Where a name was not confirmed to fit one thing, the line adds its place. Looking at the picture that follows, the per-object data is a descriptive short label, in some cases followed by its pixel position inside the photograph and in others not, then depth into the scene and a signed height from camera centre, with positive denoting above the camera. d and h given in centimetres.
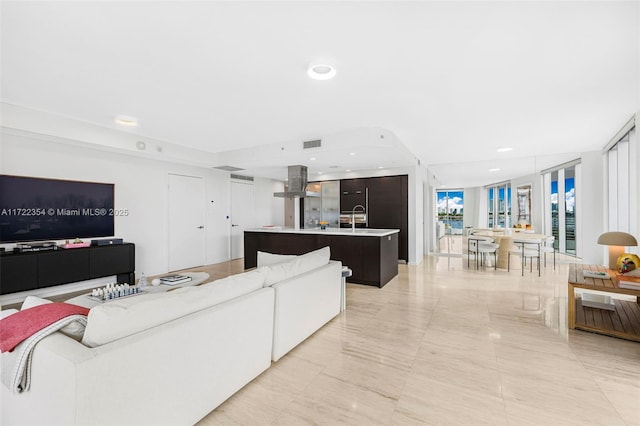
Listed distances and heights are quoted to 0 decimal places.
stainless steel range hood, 636 +70
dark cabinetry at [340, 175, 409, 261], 693 +30
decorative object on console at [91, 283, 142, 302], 296 -86
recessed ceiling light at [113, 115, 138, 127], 398 +133
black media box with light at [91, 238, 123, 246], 459 -48
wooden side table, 286 -117
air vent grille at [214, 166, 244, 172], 649 +103
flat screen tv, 393 +5
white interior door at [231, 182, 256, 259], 744 -2
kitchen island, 494 -67
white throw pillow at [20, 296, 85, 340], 143 -59
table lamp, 330 -34
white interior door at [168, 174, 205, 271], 598 -20
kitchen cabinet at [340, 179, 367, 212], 754 +50
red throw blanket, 136 -55
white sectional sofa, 122 -76
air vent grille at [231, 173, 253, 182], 739 +94
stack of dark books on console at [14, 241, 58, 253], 385 -47
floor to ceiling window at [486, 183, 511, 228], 868 +20
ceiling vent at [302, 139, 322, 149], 487 +118
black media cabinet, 364 -78
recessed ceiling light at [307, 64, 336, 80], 253 +129
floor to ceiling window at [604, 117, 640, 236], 416 +51
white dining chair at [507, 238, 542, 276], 567 -79
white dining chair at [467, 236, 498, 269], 629 -75
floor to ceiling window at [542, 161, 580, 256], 689 +9
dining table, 616 -75
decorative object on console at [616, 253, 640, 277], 312 -58
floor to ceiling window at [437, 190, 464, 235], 1140 +24
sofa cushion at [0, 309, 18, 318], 170 -61
